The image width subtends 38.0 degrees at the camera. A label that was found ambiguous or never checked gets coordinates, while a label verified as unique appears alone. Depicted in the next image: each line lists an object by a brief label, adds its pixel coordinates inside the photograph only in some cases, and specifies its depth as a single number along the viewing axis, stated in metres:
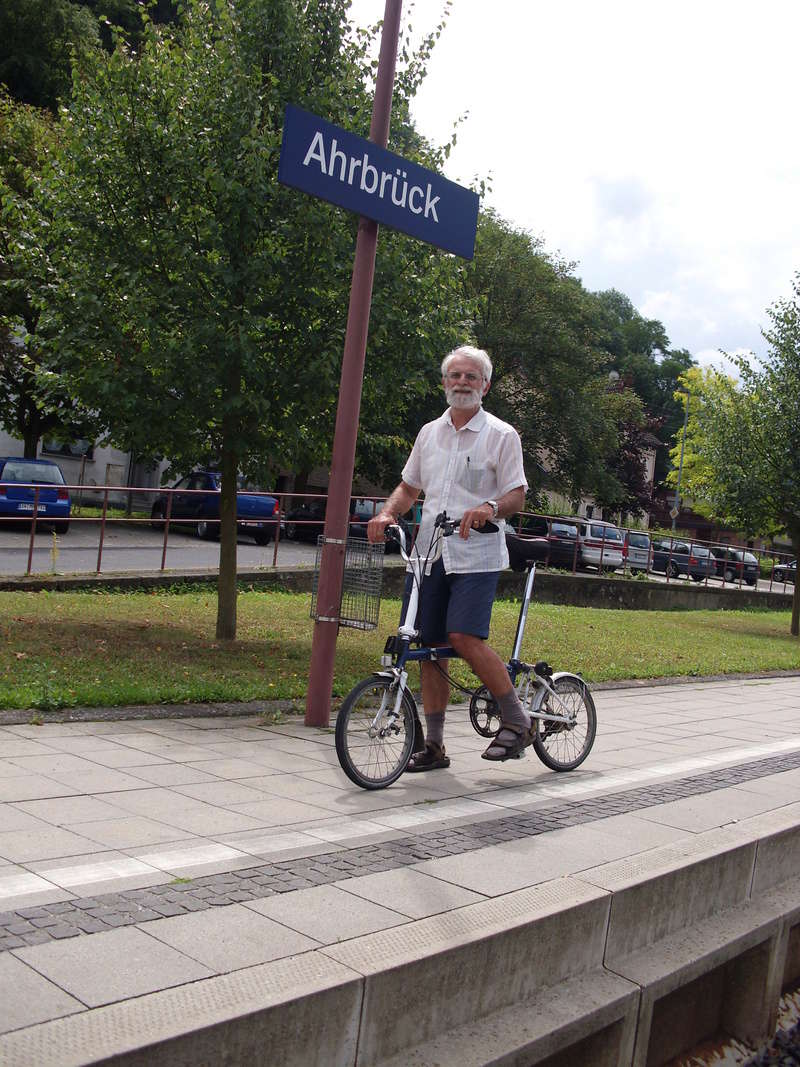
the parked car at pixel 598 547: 30.59
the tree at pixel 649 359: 98.19
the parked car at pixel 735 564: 38.47
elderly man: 5.96
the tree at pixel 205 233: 10.41
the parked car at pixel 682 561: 33.66
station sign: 6.54
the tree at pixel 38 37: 41.66
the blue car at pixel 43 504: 16.62
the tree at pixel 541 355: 44.59
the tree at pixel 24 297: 11.28
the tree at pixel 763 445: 25.31
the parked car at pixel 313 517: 24.02
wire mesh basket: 8.01
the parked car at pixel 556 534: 29.47
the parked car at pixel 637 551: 31.25
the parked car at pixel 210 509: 22.50
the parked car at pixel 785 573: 53.06
